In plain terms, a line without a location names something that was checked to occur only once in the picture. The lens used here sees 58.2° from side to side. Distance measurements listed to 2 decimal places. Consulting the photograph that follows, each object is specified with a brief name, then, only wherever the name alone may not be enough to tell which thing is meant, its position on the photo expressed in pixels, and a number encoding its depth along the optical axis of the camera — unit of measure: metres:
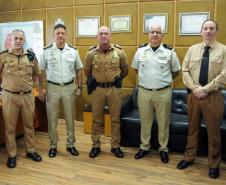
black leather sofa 2.58
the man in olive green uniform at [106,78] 2.48
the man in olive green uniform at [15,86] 2.32
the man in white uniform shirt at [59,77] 2.52
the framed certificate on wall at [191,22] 2.92
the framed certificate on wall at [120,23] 3.25
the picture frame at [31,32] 3.73
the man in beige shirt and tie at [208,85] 2.13
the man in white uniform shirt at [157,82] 2.44
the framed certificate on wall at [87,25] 3.41
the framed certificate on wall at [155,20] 3.07
